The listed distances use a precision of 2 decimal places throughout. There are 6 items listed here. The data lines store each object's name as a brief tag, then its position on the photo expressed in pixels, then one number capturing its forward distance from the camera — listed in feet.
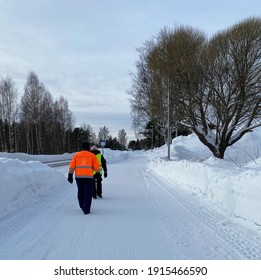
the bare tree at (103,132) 463.34
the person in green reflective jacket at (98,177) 37.01
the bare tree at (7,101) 148.66
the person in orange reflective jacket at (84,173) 28.17
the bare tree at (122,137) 545.44
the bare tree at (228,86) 64.90
